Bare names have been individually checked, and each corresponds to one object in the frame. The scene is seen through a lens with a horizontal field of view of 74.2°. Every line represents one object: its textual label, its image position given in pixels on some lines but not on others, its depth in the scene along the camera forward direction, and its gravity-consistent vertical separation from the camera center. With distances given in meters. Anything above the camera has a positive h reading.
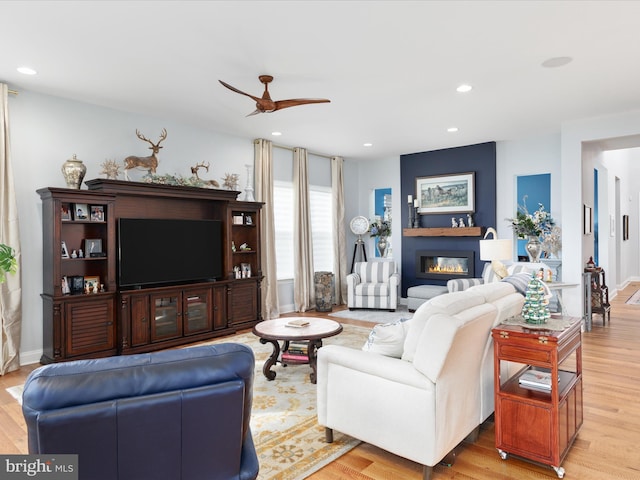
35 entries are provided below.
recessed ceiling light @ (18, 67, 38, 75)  3.82 +1.59
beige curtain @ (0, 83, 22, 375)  4.12 +0.02
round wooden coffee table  3.68 -0.83
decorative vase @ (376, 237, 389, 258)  8.42 -0.11
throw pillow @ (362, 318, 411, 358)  2.47 -0.58
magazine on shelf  2.41 -0.84
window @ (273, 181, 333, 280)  7.13 +0.26
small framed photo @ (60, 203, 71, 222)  4.35 +0.33
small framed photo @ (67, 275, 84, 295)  4.44 -0.44
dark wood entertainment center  4.27 -0.54
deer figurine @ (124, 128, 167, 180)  4.94 +0.96
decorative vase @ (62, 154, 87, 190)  4.45 +0.76
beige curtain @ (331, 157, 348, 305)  8.06 +0.15
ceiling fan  3.92 +1.29
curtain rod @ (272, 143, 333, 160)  6.98 +1.58
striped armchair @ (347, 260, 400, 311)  7.11 -0.79
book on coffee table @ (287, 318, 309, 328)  3.99 -0.79
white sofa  2.17 -0.81
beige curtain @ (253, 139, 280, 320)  6.60 +0.26
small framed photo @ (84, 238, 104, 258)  4.57 -0.04
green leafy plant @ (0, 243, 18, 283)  3.42 -0.14
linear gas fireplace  7.35 -0.46
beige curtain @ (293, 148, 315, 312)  7.21 +0.01
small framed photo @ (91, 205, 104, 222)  4.59 +0.33
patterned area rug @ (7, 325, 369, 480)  2.43 -1.28
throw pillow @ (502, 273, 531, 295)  3.18 -0.34
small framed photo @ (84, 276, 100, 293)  4.50 -0.45
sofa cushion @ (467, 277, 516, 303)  2.68 -0.35
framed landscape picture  7.28 +0.81
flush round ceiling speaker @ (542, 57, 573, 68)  3.71 +1.56
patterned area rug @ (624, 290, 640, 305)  7.67 -1.20
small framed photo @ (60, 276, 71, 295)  4.36 -0.45
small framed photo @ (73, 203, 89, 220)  4.47 +0.34
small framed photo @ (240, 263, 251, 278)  6.11 -0.42
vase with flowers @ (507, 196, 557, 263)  6.39 +0.12
